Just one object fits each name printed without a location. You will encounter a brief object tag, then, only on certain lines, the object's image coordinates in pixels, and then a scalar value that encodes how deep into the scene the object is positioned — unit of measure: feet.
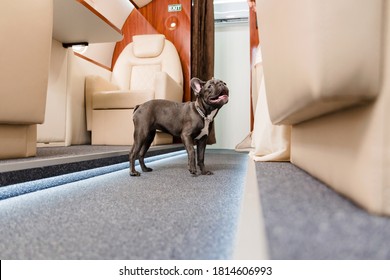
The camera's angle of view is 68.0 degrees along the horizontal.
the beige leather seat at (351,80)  1.45
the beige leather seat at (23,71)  3.51
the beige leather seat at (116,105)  8.38
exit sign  12.57
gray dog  4.37
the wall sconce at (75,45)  7.84
